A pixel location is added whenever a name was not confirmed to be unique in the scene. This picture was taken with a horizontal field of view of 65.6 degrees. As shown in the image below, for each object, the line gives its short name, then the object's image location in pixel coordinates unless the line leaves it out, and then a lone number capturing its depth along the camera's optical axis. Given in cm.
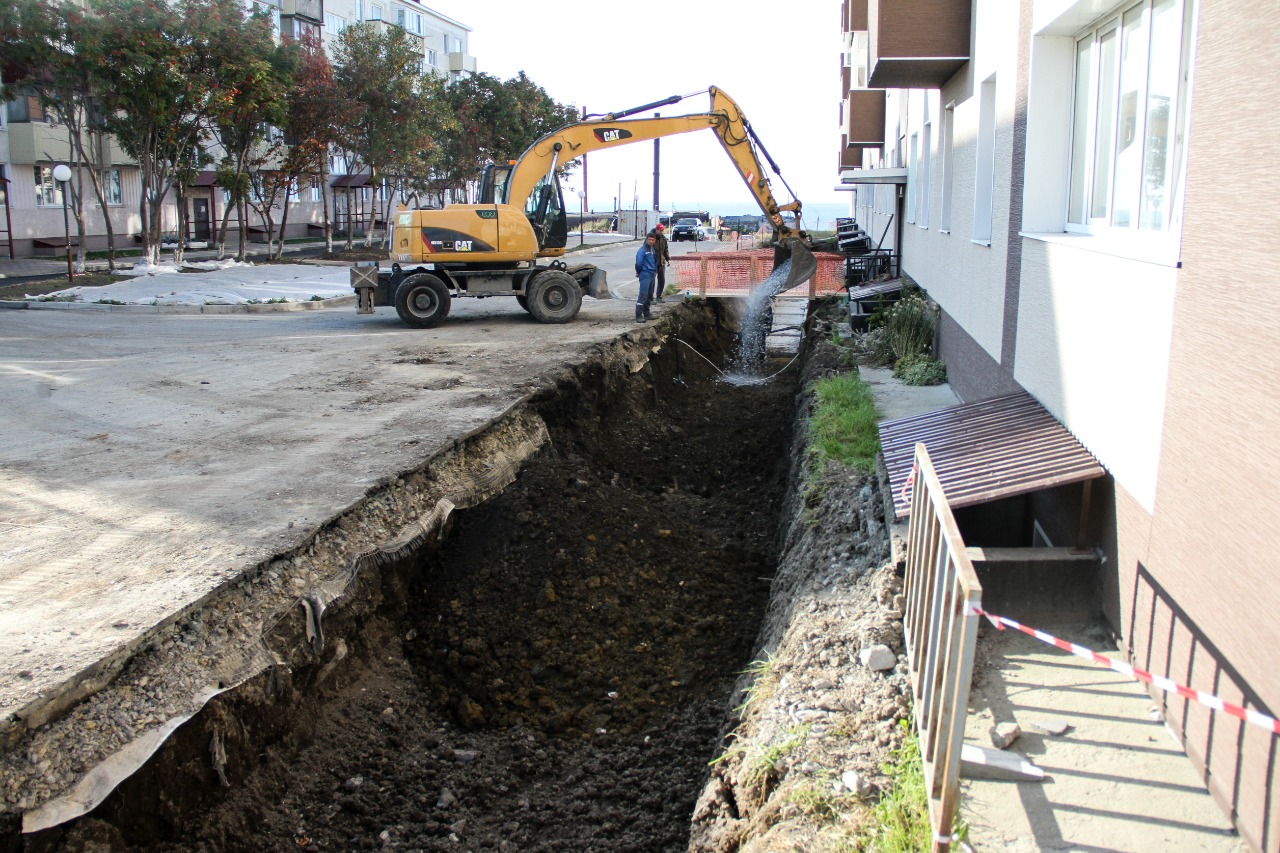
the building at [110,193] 3094
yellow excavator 1647
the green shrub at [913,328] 1181
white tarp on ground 2045
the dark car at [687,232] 5168
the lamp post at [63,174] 2273
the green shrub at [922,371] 1070
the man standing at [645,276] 1717
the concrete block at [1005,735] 394
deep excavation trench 480
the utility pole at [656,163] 4750
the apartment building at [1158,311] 331
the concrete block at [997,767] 368
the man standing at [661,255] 1891
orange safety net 2106
